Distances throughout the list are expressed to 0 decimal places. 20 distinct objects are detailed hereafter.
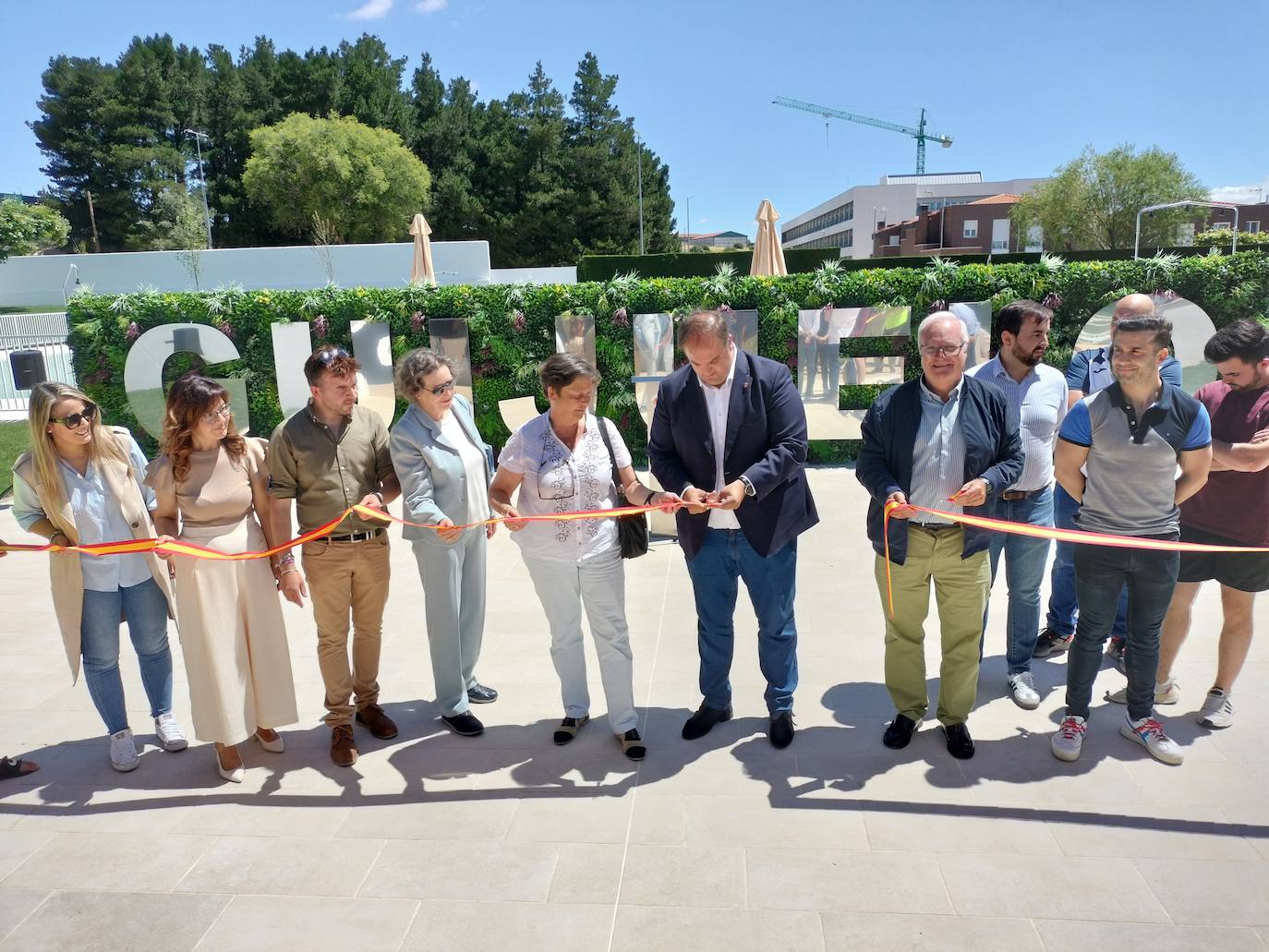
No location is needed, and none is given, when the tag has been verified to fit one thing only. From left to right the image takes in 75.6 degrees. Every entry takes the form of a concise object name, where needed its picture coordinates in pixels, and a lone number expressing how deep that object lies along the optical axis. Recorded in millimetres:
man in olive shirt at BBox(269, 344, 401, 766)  3547
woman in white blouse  3549
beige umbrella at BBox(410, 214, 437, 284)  11930
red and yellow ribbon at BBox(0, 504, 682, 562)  3418
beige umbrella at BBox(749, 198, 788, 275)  10867
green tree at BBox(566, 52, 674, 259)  48812
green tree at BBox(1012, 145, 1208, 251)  45250
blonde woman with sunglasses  3459
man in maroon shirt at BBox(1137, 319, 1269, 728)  3568
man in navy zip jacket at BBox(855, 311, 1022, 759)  3387
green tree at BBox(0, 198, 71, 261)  30609
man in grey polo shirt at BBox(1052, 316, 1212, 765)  3330
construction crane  157125
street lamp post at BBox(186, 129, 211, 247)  40934
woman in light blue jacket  3645
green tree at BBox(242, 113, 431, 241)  40656
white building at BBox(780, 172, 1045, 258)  97312
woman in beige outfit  3383
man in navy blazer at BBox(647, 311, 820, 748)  3461
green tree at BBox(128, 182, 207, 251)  40125
